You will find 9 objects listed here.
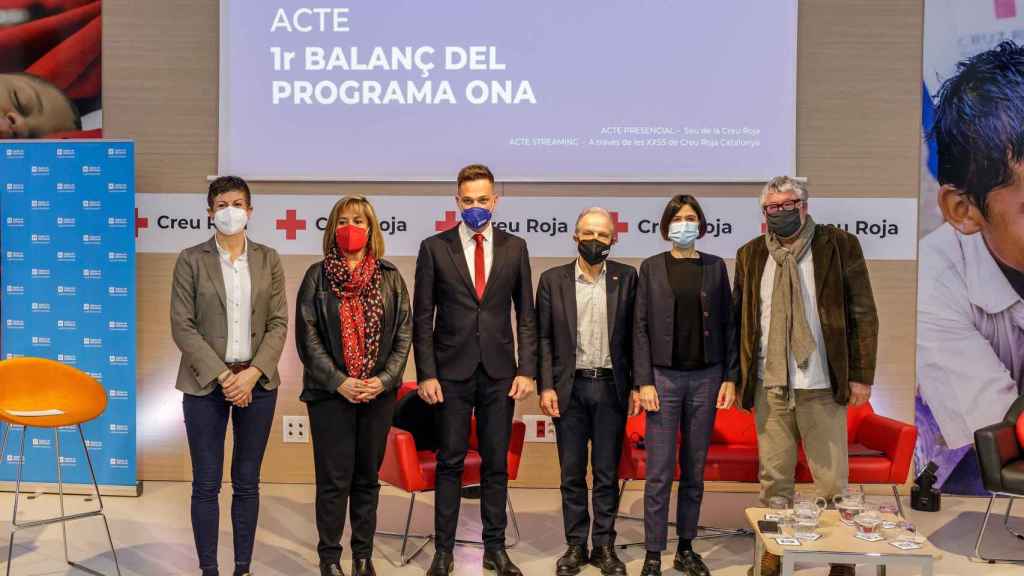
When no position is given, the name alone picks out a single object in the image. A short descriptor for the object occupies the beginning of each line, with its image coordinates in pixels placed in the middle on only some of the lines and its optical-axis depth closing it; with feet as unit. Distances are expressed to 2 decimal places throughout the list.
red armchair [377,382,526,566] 12.79
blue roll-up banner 15.90
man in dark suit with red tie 11.55
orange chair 12.56
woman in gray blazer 11.04
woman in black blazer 11.69
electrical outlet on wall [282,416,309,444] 17.04
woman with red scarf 11.18
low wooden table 9.67
